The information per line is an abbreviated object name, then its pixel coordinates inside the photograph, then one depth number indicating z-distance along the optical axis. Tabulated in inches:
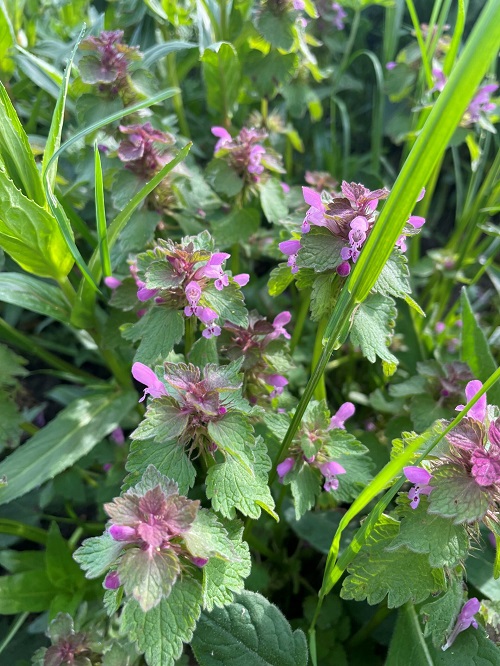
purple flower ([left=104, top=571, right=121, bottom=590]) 4.0
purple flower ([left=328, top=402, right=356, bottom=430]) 6.0
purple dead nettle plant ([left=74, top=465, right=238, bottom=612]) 3.7
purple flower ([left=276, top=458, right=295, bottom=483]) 5.7
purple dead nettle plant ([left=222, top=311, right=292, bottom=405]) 5.7
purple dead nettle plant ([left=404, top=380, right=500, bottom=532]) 4.1
